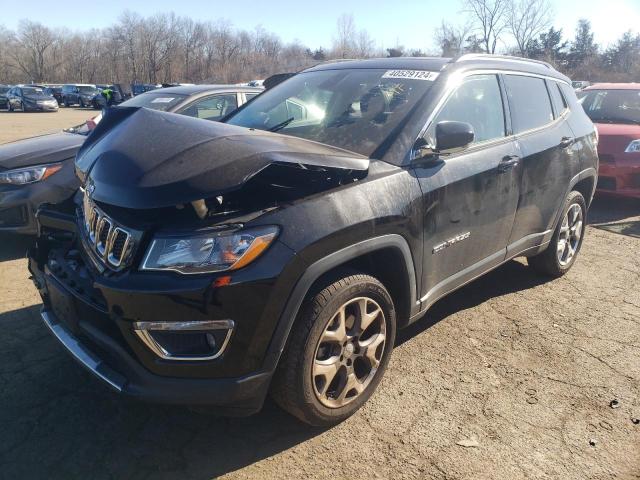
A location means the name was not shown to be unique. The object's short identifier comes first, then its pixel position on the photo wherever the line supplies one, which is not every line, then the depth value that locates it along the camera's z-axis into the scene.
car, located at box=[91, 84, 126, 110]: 38.46
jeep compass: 2.14
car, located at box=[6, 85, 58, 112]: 33.72
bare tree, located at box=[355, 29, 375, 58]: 59.76
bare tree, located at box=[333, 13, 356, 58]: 57.85
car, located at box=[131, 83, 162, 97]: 37.35
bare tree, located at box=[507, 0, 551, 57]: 46.88
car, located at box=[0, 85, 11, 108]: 36.81
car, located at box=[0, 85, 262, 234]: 4.77
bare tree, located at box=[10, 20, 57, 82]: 83.88
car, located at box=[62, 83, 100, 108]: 41.90
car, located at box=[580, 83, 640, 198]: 7.09
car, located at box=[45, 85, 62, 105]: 45.56
